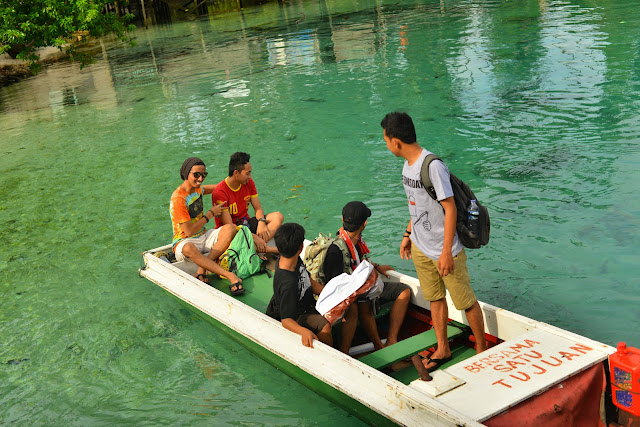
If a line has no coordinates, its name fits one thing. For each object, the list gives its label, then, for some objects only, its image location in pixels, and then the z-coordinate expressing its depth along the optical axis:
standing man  4.06
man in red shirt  6.58
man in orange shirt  6.39
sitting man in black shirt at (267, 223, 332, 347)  4.64
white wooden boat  3.67
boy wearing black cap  4.96
